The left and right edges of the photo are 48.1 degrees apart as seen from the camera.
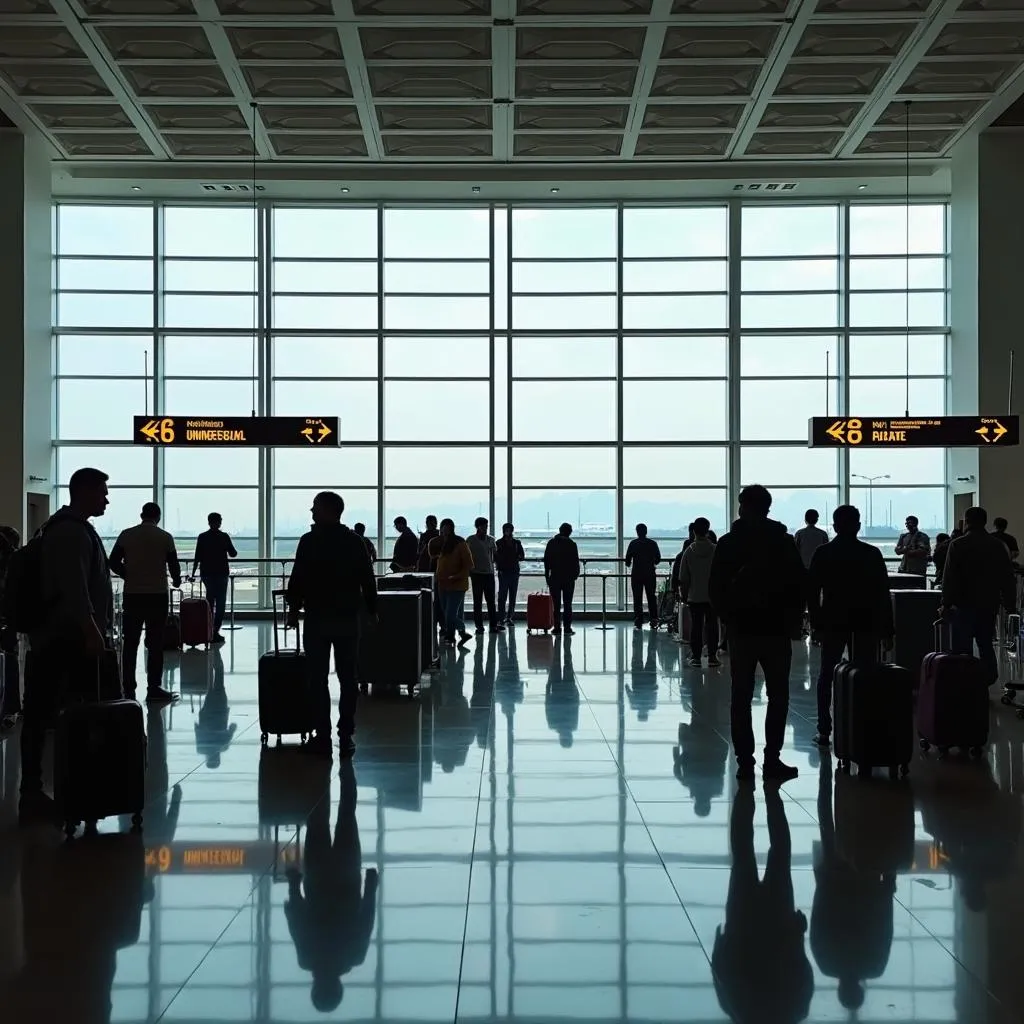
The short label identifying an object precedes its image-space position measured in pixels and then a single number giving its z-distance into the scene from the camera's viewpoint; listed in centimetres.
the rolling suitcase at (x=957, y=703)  770
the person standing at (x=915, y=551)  1742
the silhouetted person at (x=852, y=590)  754
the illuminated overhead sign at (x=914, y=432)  1683
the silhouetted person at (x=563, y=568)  1823
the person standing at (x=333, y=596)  770
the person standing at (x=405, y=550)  1755
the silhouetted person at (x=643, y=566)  1823
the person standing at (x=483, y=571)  1762
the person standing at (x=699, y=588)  1360
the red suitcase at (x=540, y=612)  1883
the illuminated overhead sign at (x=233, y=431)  1672
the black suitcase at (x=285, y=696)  816
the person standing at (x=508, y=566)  1894
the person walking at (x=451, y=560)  1459
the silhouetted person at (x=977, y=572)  927
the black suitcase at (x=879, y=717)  692
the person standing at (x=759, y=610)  704
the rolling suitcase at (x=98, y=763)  567
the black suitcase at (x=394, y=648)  1075
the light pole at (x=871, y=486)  2245
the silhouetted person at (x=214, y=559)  1605
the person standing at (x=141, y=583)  996
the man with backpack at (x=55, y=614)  606
